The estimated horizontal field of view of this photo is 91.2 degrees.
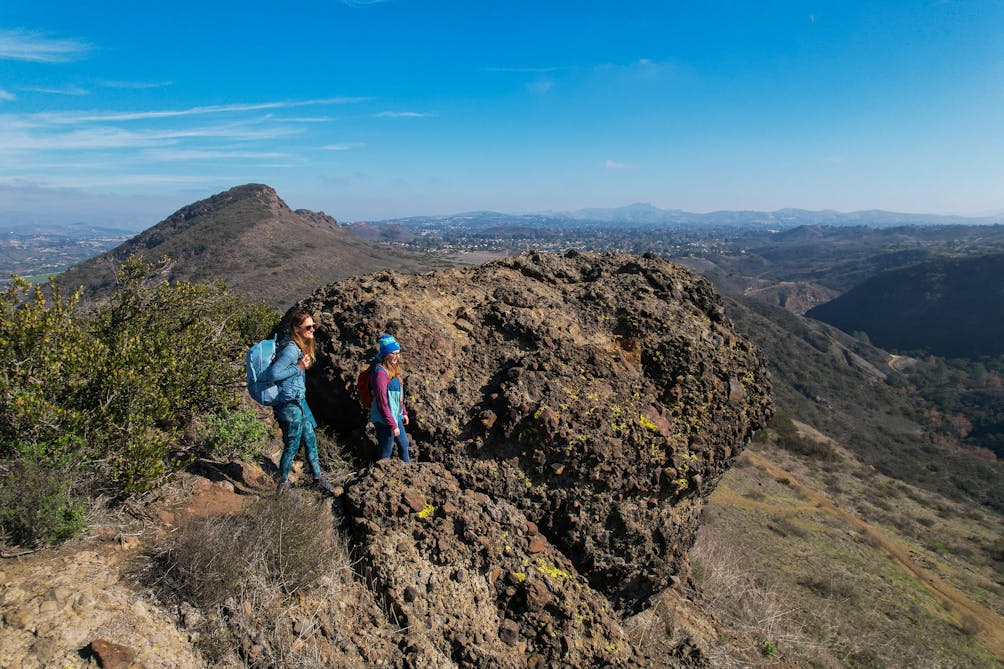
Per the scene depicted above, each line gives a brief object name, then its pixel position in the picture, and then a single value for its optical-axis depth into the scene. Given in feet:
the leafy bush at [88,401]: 10.82
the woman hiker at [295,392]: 13.94
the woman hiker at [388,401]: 14.64
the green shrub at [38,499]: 9.81
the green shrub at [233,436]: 14.60
